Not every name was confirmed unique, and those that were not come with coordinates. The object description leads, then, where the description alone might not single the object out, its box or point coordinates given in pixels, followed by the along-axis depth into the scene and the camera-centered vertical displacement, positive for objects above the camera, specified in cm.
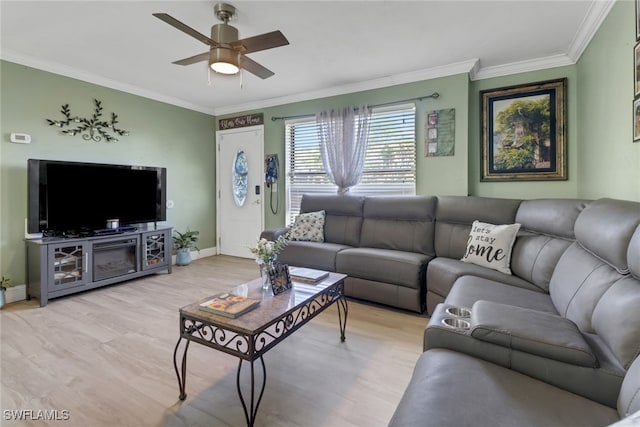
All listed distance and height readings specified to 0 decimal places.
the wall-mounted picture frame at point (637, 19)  174 +111
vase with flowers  197 -27
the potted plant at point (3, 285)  288 -70
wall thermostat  302 +79
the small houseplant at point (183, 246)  448 -49
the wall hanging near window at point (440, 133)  340 +92
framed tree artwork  308 +84
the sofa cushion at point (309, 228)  367 -19
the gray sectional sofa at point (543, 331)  92 -51
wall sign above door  479 +152
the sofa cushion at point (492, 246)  245 -30
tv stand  296 -52
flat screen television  306 +22
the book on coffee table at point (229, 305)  155 -50
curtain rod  346 +136
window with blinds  371 +76
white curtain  387 +91
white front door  487 +43
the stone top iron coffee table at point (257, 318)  142 -55
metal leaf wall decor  339 +106
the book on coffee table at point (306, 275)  220 -47
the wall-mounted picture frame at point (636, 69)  177 +84
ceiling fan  210 +122
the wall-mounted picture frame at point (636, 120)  178 +54
